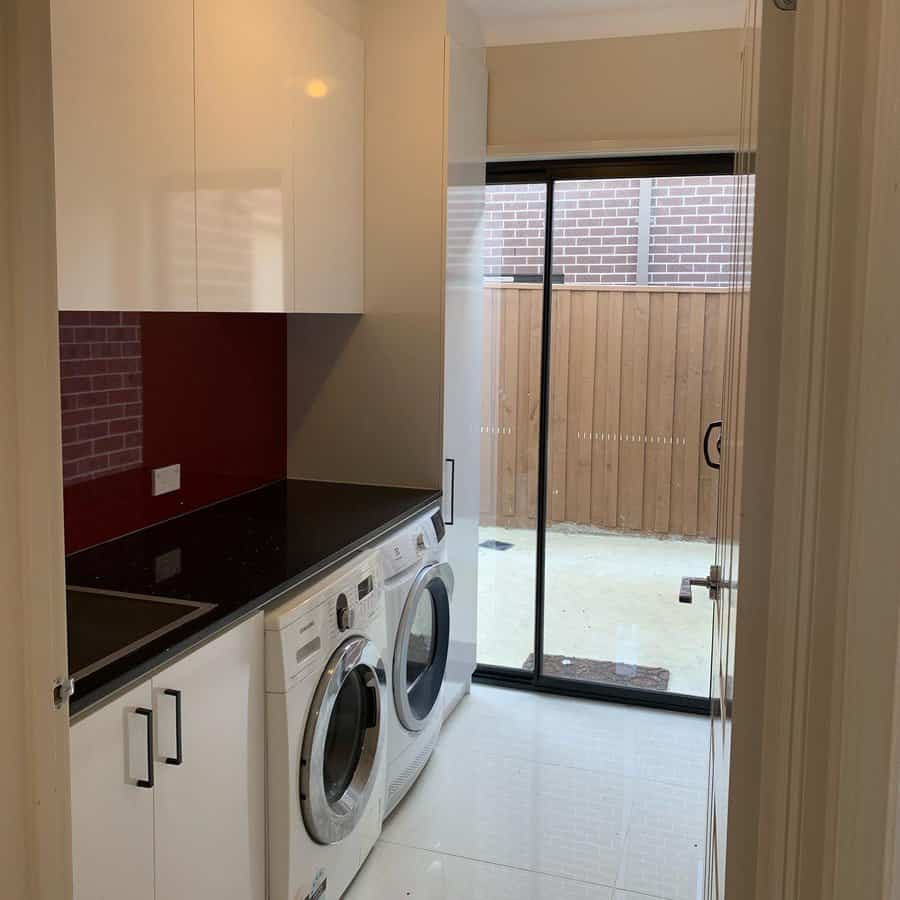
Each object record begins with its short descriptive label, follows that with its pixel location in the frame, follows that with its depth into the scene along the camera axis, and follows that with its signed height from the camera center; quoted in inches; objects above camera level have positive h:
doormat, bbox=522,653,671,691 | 153.4 -51.8
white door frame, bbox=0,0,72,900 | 37.4 -5.9
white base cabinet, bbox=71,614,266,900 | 62.5 -31.7
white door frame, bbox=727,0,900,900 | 22.3 -2.7
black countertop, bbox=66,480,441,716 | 71.5 -21.0
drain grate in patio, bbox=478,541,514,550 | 159.2 -32.4
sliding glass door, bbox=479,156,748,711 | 146.0 -11.5
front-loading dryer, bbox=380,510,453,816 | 113.0 -36.9
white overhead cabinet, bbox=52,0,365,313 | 71.7 +17.5
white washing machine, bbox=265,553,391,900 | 84.9 -36.9
